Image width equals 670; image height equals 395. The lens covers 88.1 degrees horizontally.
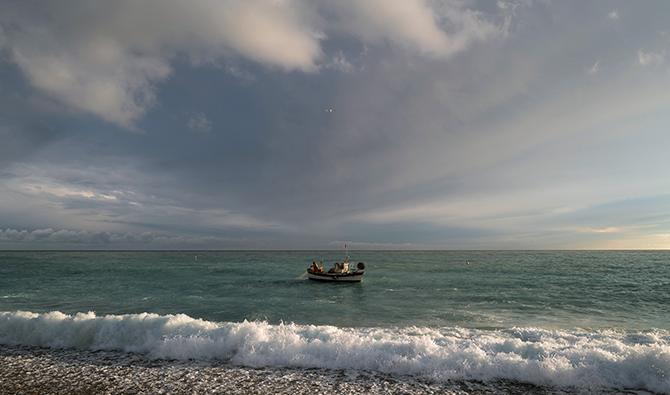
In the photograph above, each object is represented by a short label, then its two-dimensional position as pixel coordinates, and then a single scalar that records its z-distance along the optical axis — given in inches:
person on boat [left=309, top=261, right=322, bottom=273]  1660.9
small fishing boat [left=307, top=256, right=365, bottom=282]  1589.6
